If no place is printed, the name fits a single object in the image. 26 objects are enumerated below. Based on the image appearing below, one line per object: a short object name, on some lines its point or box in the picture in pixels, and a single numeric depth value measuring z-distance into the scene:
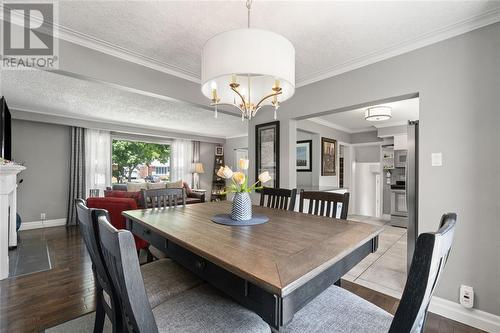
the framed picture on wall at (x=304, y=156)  5.42
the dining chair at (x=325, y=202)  1.83
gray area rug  1.68
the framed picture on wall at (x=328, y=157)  5.36
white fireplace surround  2.45
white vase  1.62
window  6.48
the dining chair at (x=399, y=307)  0.60
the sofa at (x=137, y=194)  4.03
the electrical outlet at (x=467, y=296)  1.77
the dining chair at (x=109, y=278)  1.04
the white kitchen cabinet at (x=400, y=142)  5.18
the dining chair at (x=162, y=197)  2.18
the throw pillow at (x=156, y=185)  5.99
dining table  0.78
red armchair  3.07
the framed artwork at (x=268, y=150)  3.27
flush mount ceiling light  3.89
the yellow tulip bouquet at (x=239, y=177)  1.60
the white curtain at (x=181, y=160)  7.21
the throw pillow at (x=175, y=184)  6.26
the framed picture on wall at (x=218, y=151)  8.16
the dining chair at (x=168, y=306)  0.68
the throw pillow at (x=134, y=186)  5.74
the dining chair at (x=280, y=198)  2.18
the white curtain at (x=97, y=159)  5.40
